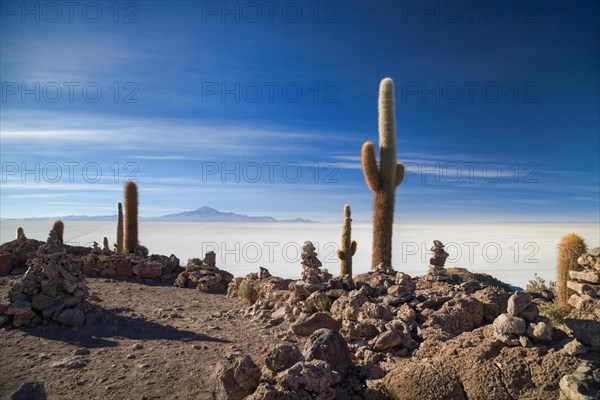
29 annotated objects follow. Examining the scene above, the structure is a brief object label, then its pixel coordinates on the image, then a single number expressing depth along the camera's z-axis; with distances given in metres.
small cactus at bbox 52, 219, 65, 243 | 22.73
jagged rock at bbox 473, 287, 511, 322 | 8.62
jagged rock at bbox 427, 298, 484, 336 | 8.25
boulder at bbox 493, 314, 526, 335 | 6.39
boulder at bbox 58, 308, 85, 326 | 9.48
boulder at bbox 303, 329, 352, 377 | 6.31
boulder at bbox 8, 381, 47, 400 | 5.26
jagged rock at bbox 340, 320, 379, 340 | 8.38
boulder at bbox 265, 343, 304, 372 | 6.09
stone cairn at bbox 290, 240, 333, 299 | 10.88
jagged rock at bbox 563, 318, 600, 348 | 6.09
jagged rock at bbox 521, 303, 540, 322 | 6.59
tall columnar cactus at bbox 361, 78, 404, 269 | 16.88
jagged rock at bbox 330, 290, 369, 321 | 9.21
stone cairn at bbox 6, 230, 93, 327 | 9.53
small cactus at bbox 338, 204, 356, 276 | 16.81
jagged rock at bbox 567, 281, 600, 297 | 6.98
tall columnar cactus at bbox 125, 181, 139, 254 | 21.58
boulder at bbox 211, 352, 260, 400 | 5.81
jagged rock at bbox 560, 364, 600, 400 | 5.14
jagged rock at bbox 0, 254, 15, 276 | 16.06
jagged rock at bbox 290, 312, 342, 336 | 9.16
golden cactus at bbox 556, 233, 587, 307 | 10.02
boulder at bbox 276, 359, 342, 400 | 5.59
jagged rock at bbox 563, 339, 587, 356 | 5.91
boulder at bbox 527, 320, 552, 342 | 6.23
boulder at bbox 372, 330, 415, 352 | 7.65
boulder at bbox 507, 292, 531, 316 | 6.54
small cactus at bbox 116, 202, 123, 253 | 22.70
